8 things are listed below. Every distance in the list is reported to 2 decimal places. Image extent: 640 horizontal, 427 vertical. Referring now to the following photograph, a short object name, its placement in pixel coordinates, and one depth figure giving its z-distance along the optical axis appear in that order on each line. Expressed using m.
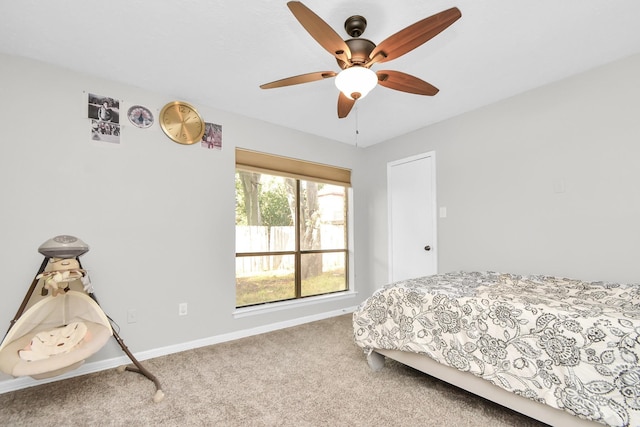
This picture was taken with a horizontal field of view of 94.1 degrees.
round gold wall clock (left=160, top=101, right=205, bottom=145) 2.77
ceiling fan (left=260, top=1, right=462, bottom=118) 1.40
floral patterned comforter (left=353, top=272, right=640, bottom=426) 1.34
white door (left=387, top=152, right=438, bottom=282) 3.50
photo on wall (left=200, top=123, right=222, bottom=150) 3.01
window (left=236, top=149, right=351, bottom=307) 3.49
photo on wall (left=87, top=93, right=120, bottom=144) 2.45
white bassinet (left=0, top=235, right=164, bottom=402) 1.79
